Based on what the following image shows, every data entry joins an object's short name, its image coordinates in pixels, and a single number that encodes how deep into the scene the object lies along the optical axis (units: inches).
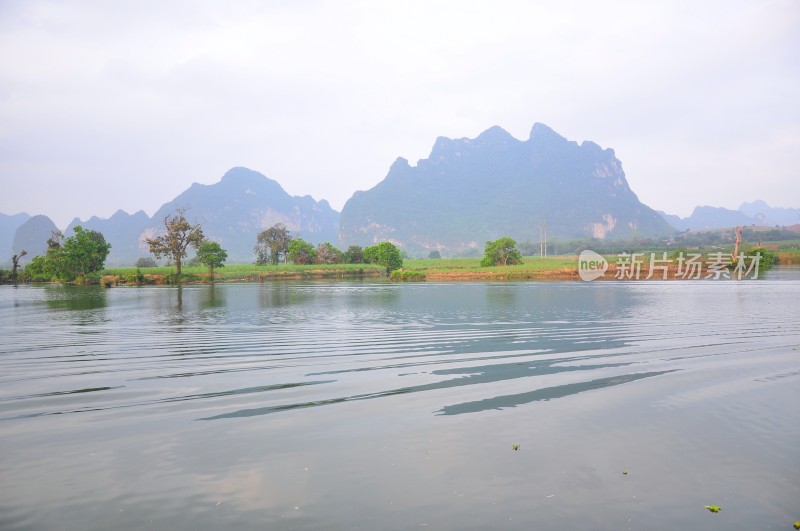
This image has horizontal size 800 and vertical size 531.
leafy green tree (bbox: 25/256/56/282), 2952.3
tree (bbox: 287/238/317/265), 4165.8
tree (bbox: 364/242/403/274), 4042.8
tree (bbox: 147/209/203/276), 3093.0
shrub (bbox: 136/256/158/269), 4468.8
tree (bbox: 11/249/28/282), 3304.6
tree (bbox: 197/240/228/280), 3235.7
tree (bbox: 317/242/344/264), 4265.3
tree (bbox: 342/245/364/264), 4414.4
